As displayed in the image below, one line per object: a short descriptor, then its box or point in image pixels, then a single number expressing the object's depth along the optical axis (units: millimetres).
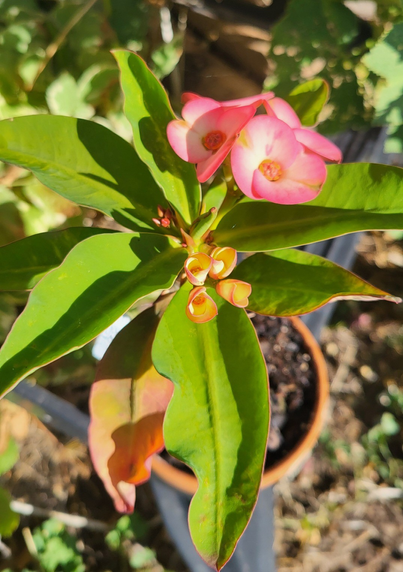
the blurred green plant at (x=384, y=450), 473
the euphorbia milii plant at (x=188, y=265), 205
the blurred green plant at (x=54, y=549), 402
